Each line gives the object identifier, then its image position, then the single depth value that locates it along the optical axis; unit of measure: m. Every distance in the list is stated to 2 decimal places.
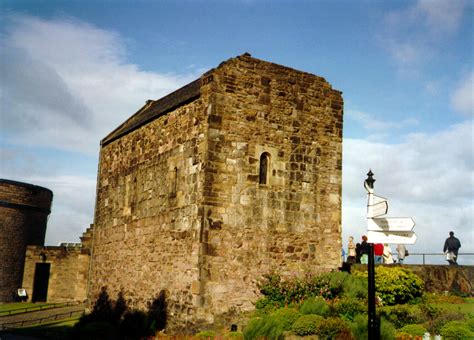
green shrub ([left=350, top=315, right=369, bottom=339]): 12.34
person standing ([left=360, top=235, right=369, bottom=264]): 19.98
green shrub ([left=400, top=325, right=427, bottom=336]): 12.83
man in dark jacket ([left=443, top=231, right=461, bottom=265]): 19.30
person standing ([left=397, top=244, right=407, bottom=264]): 20.80
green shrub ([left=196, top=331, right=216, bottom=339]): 14.76
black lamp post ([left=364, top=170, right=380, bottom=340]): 9.13
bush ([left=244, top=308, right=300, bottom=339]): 13.54
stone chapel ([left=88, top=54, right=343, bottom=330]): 15.95
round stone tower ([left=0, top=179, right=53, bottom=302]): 35.00
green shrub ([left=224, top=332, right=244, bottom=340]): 14.55
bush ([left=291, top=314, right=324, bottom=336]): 13.41
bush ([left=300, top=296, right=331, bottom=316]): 14.66
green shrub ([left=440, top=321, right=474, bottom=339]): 12.10
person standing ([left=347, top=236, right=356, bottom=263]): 22.47
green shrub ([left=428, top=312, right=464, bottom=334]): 13.18
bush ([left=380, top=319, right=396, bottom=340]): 11.90
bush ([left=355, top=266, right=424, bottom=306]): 16.28
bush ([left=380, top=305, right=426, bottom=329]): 13.96
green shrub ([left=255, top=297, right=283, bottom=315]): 15.88
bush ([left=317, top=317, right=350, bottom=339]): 13.12
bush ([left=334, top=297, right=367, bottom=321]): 14.70
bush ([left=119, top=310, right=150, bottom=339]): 17.12
